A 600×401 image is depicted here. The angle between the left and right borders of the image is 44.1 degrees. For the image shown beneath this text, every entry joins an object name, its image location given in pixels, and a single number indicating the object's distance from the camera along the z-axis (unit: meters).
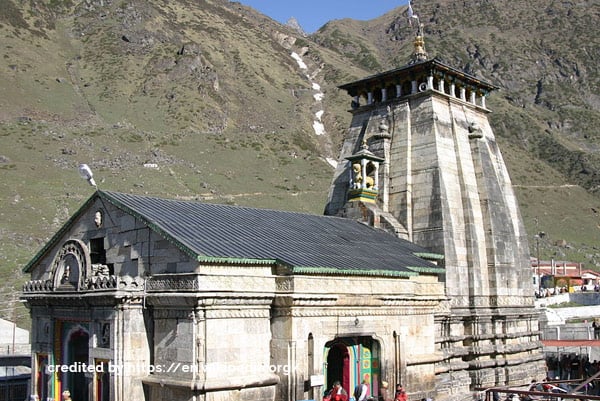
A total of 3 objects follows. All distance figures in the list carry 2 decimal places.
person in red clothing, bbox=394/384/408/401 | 19.88
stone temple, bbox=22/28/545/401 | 19.61
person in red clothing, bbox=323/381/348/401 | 19.77
